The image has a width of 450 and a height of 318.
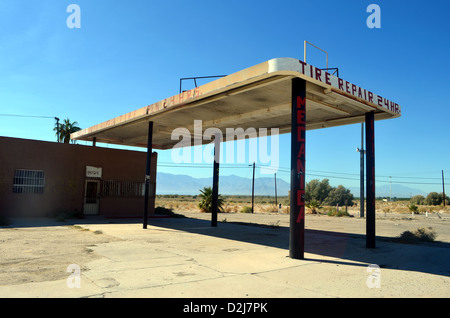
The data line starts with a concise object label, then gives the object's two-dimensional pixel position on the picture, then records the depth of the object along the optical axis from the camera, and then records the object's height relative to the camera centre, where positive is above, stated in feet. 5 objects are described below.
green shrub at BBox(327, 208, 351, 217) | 114.88 -6.76
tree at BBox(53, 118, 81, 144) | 157.17 +25.48
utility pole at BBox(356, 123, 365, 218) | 104.99 +7.68
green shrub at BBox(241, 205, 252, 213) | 125.59 -7.11
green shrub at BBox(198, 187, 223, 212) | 113.47 -4.18
